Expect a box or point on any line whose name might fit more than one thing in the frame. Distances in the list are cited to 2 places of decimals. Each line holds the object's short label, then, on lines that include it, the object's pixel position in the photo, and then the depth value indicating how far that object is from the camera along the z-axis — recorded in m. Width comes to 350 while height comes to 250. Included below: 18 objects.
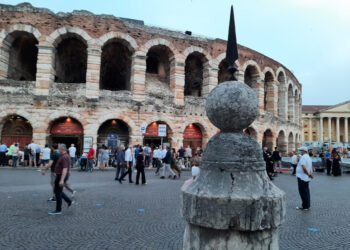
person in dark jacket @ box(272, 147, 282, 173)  15.84
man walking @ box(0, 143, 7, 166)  15.14
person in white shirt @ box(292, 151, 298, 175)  14.42
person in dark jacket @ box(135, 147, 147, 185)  9.92
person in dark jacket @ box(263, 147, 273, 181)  11.68
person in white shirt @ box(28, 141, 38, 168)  14.99
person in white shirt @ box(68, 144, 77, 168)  14.88
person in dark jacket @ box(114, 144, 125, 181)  10.60
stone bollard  2.02
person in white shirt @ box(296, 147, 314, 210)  6.16
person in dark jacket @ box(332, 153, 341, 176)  14.88
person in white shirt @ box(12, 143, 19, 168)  14.80
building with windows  69.88
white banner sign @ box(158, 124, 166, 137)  14.82
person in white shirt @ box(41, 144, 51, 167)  14.09
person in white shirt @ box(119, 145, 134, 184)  10.88
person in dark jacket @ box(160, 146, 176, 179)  11.84
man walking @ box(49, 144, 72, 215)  5.66
